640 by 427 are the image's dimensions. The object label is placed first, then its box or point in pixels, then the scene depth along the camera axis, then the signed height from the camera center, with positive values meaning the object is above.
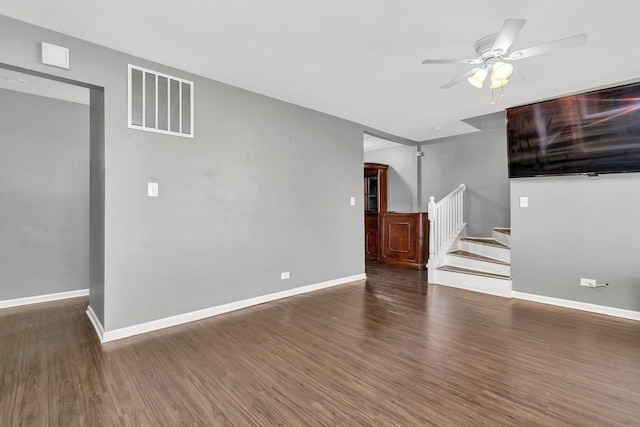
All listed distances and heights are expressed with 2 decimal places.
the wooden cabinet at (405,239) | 5.81 -0.50
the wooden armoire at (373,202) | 6.59 +0.29
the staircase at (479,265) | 4.21 -0.81
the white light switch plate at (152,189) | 2.90 +0.27
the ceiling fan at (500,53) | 1.97 +1.22
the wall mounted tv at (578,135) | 3.21 +0.95
